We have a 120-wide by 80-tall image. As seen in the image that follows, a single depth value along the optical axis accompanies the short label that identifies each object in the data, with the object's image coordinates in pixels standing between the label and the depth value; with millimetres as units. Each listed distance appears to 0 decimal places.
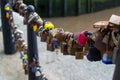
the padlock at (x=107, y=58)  1068
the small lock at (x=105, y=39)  1063
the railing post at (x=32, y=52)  2096
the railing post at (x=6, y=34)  2895
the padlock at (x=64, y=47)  1362
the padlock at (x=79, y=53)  1313
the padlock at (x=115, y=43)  1023
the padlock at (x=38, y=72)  2051
